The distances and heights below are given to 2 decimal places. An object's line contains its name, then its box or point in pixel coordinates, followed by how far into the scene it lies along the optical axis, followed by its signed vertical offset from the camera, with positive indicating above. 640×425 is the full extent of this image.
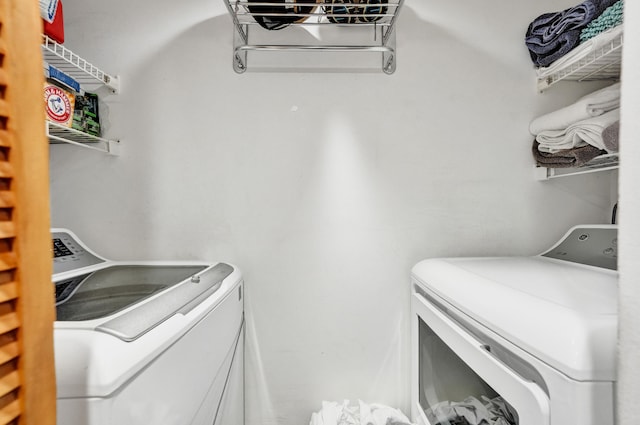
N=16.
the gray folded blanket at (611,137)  0.89 +0.16
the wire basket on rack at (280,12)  1.07 +0.61
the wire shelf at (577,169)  1.09 +0.11
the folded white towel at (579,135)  0.96 +0.20
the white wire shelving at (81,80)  1.05 +0.44
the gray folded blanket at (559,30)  1.00 +0.53
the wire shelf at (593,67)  0.98 +0.43
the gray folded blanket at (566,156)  1.04 +0.14
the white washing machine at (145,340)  0.48 -0.22
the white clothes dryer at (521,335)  0.51 -0.24
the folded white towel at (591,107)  0.98 +0.27
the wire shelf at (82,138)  1.08 +0.23
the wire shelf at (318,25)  1.09 +0.60
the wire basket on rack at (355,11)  1.07 +0.61
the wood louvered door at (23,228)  0.32 -0.02
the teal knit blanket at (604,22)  0.92 +0.49
